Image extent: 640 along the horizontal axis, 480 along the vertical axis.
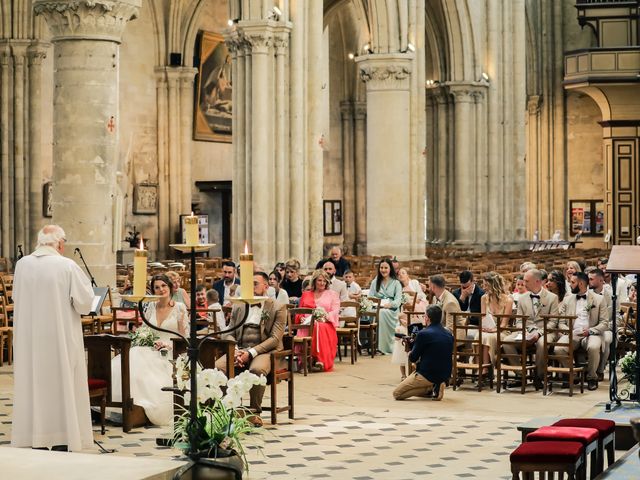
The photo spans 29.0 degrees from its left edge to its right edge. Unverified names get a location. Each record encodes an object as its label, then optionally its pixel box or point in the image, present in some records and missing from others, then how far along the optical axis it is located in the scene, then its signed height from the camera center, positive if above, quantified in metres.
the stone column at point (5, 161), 28.30 +2.13
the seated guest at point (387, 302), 17.59 -0.74
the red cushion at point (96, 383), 10.46 -1.11
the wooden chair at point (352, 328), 16.41 -1.05
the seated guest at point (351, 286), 18.38 -0.54
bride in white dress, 11.21 -1.06
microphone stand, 16.42 -0.21
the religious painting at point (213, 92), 35.94 +4.71
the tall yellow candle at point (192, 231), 6.88 +0.12
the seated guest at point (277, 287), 14.86 -0.46
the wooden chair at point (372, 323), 17.23 -1.05
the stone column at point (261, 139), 23.98 +2.18
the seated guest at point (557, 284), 14.37 -0.42
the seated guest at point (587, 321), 13.78 -0.83
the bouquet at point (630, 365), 10.88 -1.04
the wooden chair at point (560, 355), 13.21 -1.17
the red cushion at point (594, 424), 8.39 -1.21
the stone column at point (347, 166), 42.72 +2.91
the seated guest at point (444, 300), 14.46 -0.60
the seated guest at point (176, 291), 12.87 -0.43
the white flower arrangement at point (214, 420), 7.23 -1.01
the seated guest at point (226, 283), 16.56 -0.42
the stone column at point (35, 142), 28.77 +2.61
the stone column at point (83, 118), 17.05 +1.87
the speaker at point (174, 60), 34.69 +5.38
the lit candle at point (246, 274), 6.45 -0.12
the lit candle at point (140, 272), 6.71 -0.11
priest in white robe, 9.16 -0.76
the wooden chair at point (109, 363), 10.62 -0.96
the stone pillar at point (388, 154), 29.02 +2.25
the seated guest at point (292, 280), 17.48 -0.41
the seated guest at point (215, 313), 14.23 -0.70
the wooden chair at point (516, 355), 13.48 -1.18
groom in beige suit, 11.41 -0.83
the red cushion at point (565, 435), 7.92 -1.20
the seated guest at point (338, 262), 19.66 -0.19
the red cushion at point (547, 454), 7.49 -1.25
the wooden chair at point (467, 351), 13.68 -1.16
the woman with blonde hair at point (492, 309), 14.11 -0.69
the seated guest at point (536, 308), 13.76 -0.66
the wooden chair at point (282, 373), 11.30 -1.14
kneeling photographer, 12.92 -1.15
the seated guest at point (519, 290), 15.38 -0.53
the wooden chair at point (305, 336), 14.84 -1.05
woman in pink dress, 15.34 -0.86
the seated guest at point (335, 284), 17.50 -0.48
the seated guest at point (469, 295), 14.86 -0.55
